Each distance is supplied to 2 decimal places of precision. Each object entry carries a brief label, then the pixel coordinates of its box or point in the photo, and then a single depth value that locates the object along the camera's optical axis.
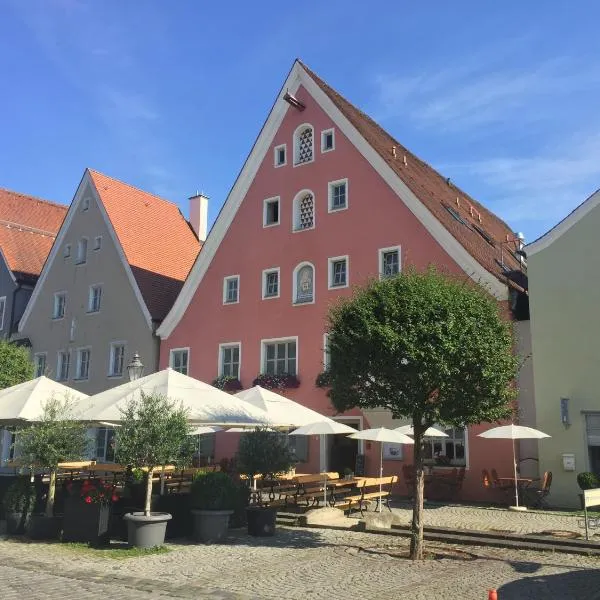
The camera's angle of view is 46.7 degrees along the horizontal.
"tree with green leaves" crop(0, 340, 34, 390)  22.70
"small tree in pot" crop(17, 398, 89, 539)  12.82
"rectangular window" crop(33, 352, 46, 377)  31.03
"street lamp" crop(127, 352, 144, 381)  16.35
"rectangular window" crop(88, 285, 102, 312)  29.59
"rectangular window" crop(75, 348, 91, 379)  29.22
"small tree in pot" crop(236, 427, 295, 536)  13.33
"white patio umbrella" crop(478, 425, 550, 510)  16.66
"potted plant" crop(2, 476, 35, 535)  12.75
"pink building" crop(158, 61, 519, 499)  21.00
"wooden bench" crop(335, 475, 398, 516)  15.48
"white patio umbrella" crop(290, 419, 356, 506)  15.77
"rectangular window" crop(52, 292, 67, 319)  31.17
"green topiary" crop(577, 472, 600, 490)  16.78
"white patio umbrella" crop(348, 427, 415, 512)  15.91
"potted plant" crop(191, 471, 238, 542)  12.00
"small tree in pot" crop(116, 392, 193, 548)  11.21
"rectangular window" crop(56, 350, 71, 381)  29.98
